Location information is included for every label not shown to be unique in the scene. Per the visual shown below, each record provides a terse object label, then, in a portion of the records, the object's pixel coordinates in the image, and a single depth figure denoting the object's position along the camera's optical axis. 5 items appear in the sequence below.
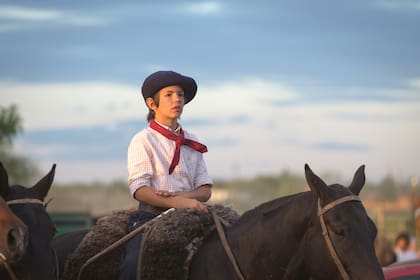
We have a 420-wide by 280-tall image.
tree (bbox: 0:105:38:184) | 34.54
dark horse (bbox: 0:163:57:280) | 10.59
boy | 13.25
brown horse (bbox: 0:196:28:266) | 10.23
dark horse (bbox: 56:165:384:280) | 10.63
